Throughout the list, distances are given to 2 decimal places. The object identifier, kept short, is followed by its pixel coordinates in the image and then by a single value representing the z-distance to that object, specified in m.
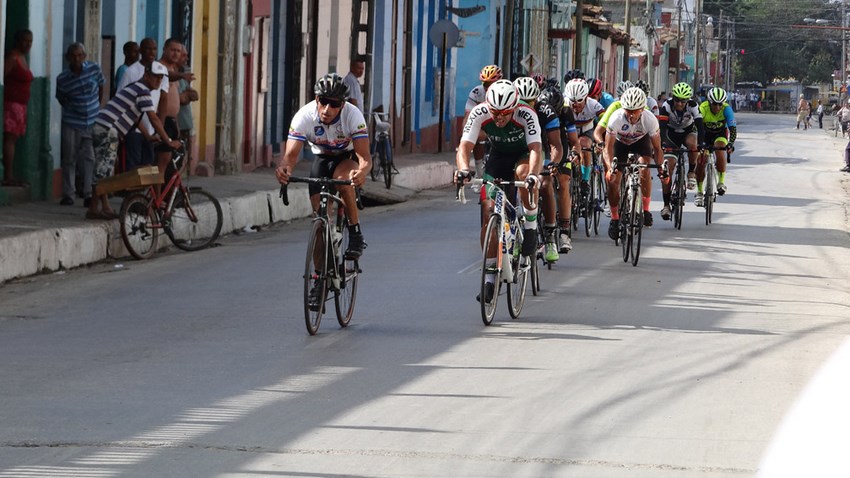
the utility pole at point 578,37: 45.28
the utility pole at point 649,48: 69.40
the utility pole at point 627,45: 57.06
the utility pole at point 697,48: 98.44
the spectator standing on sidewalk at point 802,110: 82.06
